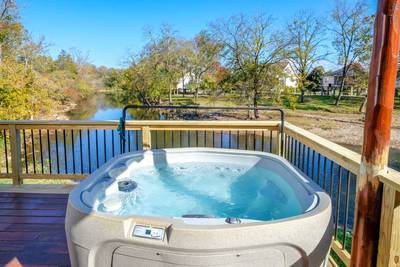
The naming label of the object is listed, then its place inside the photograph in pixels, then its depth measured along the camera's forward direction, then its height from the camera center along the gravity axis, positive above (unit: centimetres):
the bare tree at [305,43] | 1623 +292
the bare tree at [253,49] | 1446 +218
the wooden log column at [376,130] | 122 -14
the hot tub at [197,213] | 133 -67
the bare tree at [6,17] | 1136 +292
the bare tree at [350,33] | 1588 +332
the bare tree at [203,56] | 1602 +215
